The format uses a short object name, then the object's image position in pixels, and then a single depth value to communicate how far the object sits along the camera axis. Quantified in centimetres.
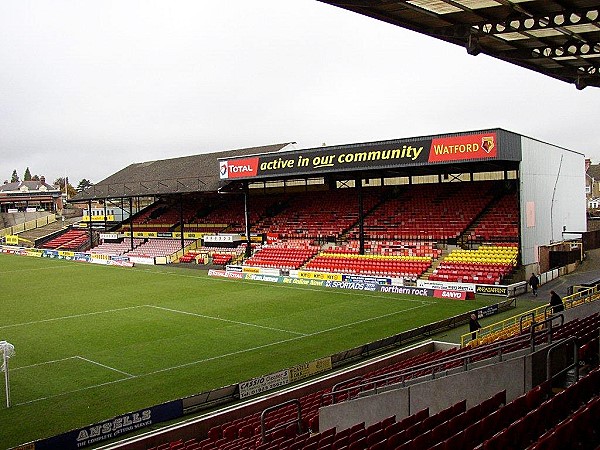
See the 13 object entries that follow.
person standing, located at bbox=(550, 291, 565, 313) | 1931
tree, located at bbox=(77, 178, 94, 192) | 16064
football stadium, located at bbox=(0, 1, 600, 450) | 1076
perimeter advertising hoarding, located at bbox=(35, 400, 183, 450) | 1308
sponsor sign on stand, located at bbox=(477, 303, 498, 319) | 2575
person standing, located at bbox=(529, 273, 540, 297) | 3066
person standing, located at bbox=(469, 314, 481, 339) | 1929
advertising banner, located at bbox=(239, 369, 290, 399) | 1655
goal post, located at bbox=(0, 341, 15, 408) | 1619
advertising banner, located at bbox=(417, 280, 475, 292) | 3219
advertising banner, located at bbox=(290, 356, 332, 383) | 1775
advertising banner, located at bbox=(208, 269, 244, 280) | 4182
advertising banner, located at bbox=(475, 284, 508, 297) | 3098
